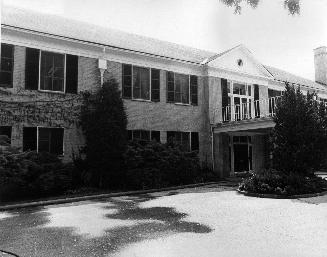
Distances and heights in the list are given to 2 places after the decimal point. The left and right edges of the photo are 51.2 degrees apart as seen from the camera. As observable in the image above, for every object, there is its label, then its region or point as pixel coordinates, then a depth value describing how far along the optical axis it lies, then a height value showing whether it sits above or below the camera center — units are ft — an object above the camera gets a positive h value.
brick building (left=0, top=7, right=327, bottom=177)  42.16 +9.89
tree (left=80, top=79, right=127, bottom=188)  41.98 +2.30
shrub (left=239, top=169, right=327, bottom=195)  36.34 -3.49
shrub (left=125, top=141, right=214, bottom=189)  42.63 -1.68
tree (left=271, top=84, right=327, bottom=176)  39.04 +2.11
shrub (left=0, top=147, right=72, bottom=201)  33.99 -2.34
